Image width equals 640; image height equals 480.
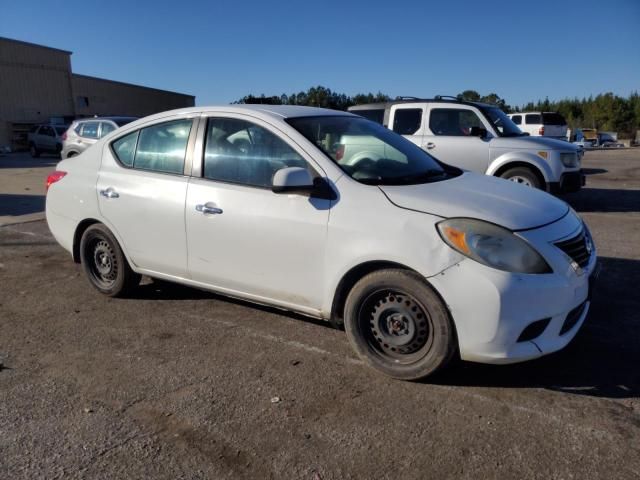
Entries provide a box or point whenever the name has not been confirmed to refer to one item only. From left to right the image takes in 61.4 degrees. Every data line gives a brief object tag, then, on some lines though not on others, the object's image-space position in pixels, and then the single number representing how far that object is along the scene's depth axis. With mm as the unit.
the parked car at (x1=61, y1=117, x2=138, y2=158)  14602
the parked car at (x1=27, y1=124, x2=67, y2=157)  25684
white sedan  3027
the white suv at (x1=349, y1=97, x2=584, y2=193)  9008
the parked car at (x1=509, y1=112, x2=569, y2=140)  23766
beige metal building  33641
